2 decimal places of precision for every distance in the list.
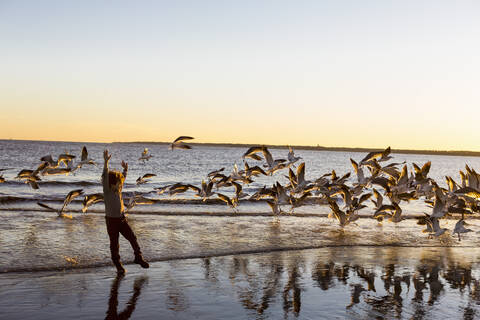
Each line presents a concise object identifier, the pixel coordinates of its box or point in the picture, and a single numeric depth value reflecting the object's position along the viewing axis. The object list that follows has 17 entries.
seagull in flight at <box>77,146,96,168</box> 14.70
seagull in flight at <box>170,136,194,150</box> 13.21
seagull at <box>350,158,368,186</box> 15.27
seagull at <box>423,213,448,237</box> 14.55
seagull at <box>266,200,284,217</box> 18.23
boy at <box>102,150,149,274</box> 9.77
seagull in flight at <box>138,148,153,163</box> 16.96
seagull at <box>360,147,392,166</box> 14.71
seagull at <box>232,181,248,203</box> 18.31
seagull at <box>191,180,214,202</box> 18.01
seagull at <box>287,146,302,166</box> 15.48
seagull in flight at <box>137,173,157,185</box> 17.77
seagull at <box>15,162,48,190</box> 16.88
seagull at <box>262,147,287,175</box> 15.34
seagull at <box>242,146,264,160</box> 14.33
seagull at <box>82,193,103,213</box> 15.62
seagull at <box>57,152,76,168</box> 15.20
